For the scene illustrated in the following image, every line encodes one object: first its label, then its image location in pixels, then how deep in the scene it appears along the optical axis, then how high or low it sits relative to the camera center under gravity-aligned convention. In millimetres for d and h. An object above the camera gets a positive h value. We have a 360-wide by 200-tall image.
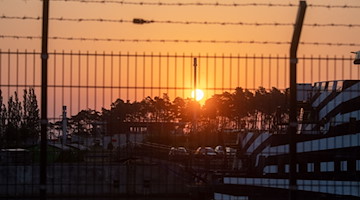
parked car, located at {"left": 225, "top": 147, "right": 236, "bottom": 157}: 36125 -177
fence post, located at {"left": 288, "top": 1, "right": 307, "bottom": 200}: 16469 +361
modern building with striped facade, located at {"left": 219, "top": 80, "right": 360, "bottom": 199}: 23234 +2
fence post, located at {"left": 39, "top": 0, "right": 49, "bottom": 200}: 15797 +514
